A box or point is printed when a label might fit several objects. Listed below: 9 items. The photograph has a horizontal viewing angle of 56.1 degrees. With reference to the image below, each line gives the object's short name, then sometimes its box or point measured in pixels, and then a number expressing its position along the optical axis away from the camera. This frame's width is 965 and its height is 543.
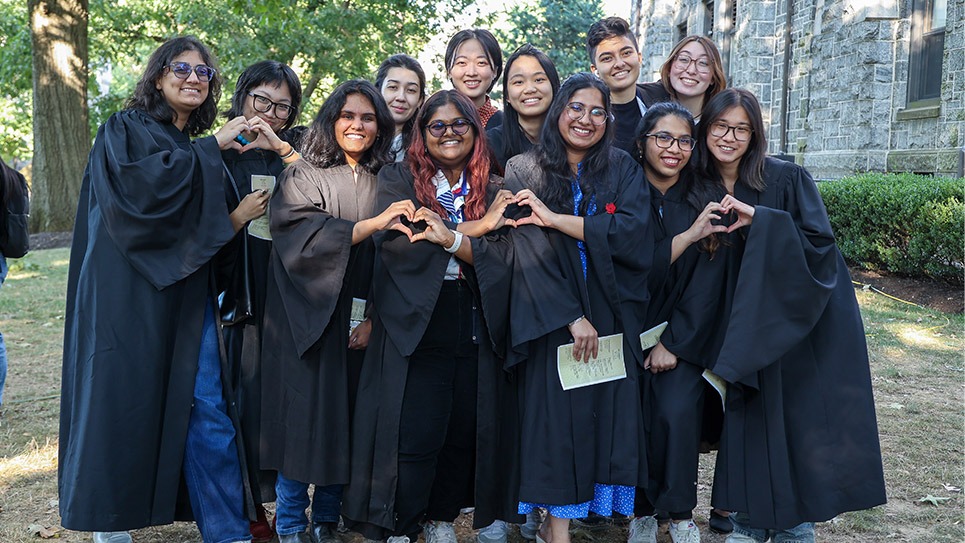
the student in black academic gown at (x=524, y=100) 4.38
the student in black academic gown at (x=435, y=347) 3.81
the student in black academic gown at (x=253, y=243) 4.11
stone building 11.56
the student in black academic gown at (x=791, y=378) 3.82
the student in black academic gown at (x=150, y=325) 3.70
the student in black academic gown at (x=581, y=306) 3.82
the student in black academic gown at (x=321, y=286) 3.86
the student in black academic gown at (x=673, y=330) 3.94
